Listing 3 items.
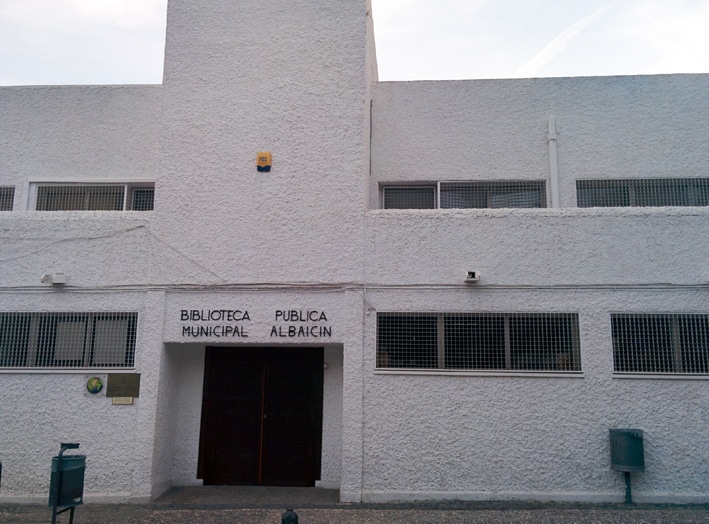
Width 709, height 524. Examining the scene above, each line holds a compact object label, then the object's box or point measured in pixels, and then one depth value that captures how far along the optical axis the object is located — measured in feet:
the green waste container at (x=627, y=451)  26.63
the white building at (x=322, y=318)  27.96
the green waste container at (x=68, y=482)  22.98
